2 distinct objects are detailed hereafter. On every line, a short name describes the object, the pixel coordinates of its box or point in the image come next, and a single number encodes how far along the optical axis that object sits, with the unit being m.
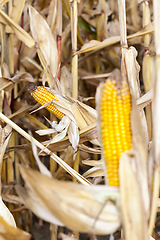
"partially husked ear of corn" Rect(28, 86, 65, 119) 1.10
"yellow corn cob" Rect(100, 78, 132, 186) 0.90
